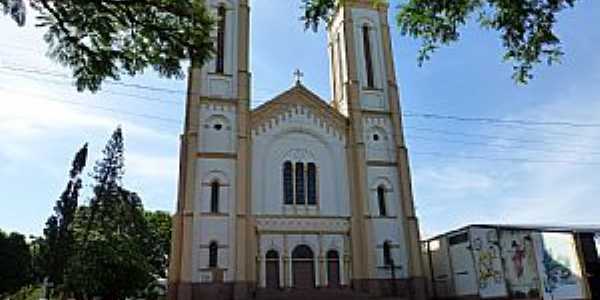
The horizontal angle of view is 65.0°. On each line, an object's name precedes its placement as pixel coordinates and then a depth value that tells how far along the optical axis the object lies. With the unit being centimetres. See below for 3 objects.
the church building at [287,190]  2283
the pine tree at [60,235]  3625
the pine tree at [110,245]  2825
